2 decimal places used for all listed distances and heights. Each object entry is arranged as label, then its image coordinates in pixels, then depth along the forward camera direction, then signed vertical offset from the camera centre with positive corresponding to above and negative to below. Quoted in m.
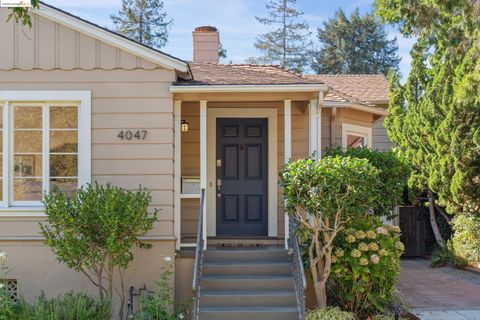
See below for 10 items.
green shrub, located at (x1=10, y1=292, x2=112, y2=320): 6.65 -1.66
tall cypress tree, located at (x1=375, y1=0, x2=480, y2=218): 9.59 +1.34
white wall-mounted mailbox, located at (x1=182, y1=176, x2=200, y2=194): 9.05 -0.25
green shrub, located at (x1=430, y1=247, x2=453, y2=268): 12.86 -1.99
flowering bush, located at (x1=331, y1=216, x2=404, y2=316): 7.55 -1.29
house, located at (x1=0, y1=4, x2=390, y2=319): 7.97 +0.53
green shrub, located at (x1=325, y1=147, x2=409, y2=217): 9.37 -0.06
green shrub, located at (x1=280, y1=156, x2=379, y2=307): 6.98 -0.28
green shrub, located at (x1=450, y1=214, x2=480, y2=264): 12.06 -1.47
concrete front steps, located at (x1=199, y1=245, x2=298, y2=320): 7.30 -1.58
